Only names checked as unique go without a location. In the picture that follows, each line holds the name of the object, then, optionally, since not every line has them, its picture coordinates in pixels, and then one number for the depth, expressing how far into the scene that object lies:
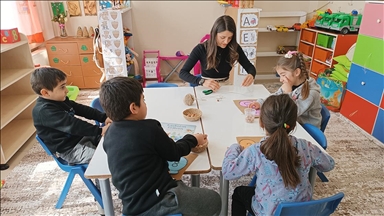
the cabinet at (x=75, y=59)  3.86
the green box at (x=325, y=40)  3.57
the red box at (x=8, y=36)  2.49
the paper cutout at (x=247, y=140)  1.35
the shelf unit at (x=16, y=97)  2.47
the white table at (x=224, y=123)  1.36
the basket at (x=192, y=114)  1.59
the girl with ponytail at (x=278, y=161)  1.02
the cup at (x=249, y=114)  1.60
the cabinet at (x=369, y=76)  2.64
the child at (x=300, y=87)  1.72
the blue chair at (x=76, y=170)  1.62
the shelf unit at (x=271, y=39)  4.27
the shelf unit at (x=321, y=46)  3.38
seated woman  2.12
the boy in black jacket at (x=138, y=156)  1.06
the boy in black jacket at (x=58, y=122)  1.55
